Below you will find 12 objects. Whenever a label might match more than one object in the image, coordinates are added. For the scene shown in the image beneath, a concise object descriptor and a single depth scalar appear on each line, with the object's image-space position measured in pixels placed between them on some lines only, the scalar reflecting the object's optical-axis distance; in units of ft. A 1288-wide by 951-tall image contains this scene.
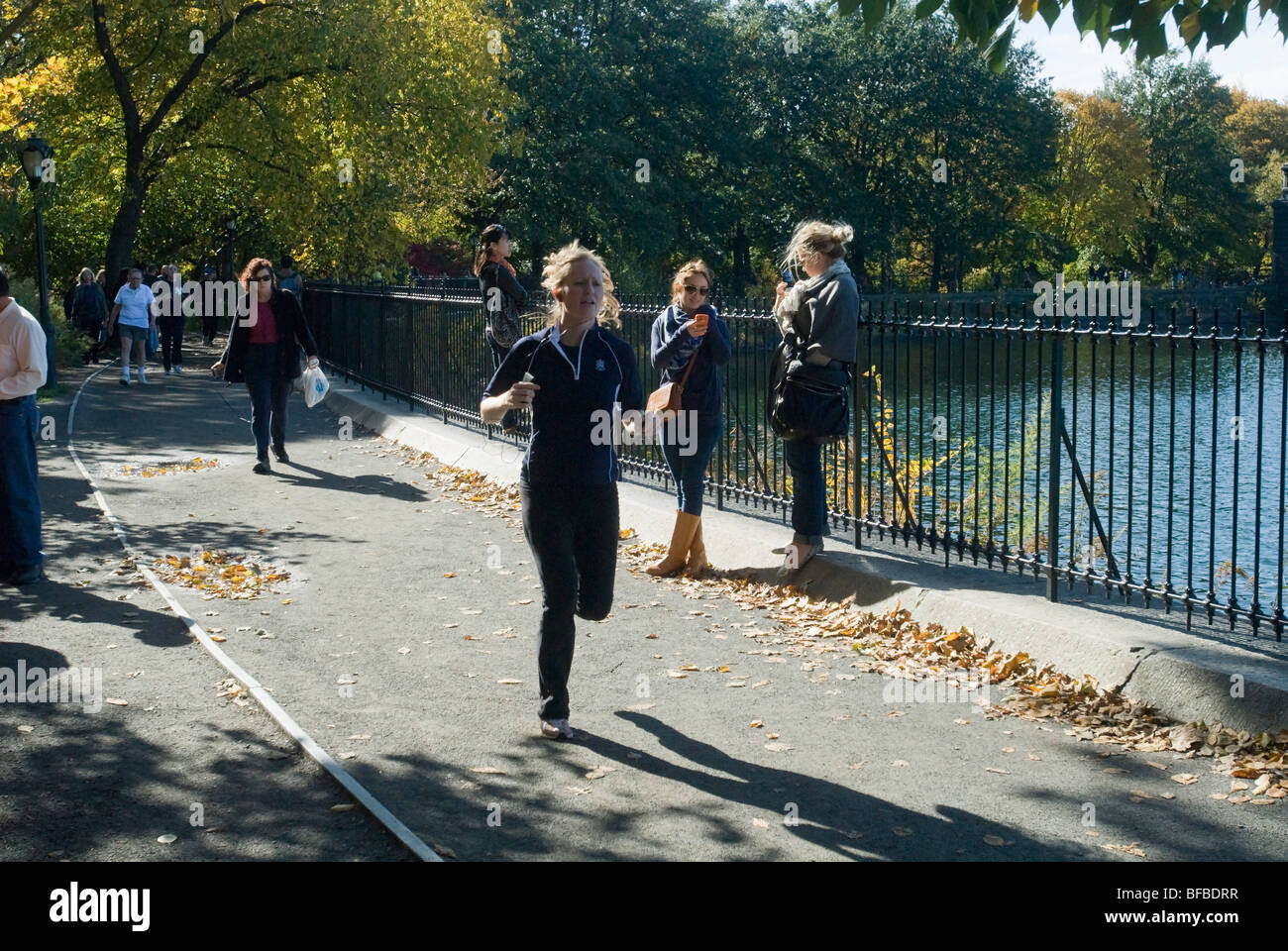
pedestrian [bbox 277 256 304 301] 95.50
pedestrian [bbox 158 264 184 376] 94.07
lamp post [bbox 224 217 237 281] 153.28
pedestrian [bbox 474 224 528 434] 42.32
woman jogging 20.84
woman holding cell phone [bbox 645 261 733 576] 31.83
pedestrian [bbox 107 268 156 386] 83.05
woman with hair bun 28.50
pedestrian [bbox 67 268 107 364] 101.30
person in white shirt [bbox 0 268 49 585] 30.99
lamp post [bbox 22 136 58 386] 79.66
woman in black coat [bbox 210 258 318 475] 49.14
